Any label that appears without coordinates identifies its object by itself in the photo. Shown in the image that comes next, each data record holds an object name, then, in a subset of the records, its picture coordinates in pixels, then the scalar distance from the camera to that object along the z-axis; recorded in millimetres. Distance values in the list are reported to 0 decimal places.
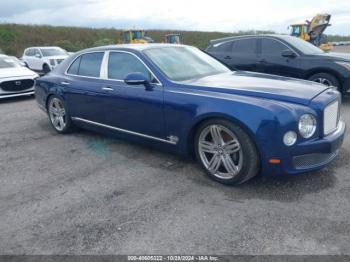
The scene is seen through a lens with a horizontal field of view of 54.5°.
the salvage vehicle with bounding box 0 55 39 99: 9531
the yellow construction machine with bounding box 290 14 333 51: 22516
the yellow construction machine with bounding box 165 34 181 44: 30955
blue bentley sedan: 3379
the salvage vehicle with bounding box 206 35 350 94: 7436
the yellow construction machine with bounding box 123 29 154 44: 27578
